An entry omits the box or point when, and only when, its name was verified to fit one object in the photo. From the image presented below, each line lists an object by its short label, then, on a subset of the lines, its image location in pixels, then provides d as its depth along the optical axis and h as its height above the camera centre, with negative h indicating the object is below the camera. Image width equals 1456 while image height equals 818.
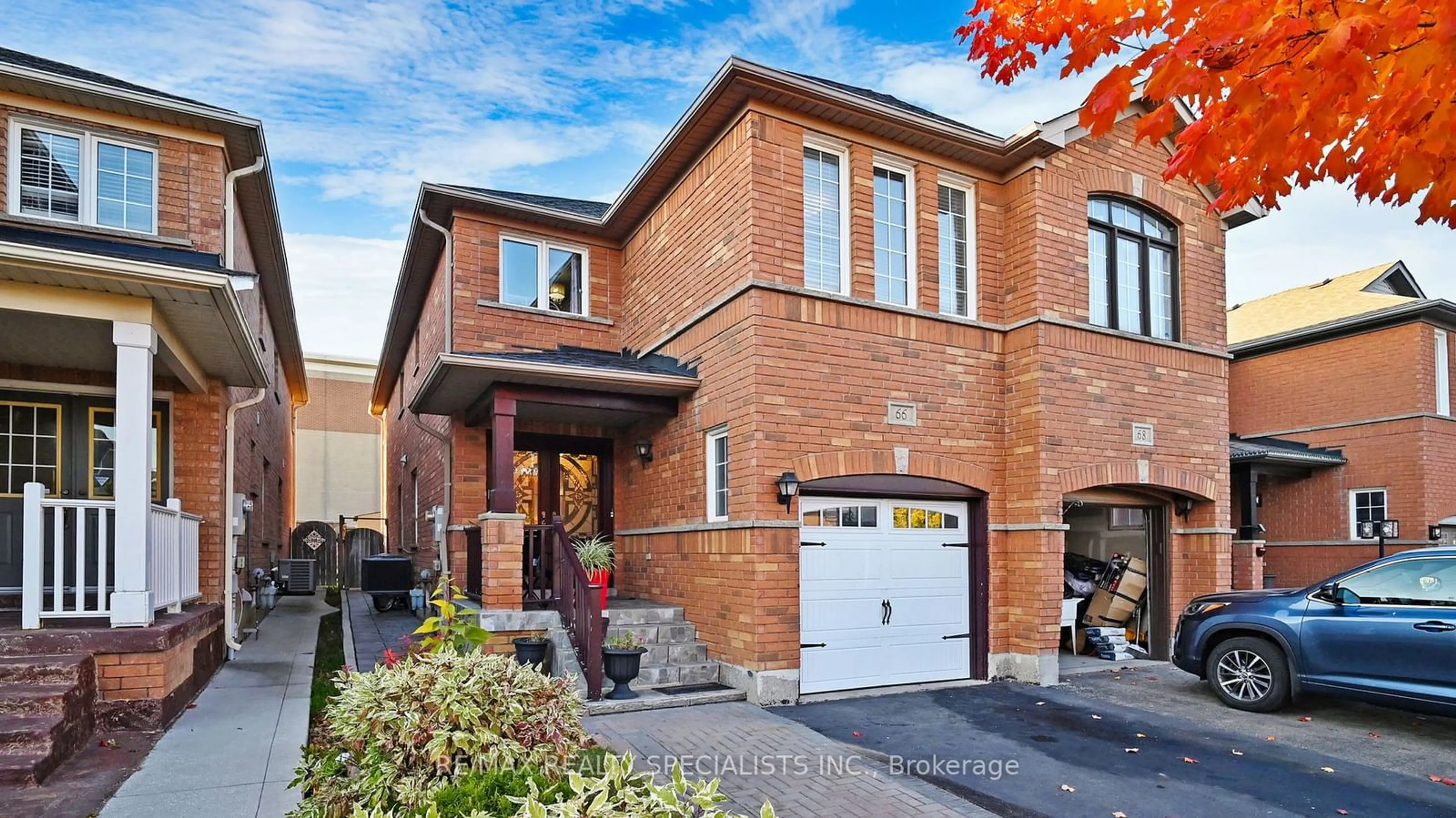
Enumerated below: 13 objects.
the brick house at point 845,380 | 8.27 +0.88
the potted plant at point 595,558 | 8.97 -1.03
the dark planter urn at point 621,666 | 7.62 -1.86
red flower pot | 7.86 -1.18
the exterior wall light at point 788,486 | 7.84 -0.23
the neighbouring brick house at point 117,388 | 5.96 +0.75
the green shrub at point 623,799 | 2.35 -0.99
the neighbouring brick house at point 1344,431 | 14.87 +0.52
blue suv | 6.71 -1.58
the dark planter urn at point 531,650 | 8.13 -1.82
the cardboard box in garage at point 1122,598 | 11.04 -1.84
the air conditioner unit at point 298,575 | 16.88 -2.24
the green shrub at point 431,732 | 3.48 -1.17
